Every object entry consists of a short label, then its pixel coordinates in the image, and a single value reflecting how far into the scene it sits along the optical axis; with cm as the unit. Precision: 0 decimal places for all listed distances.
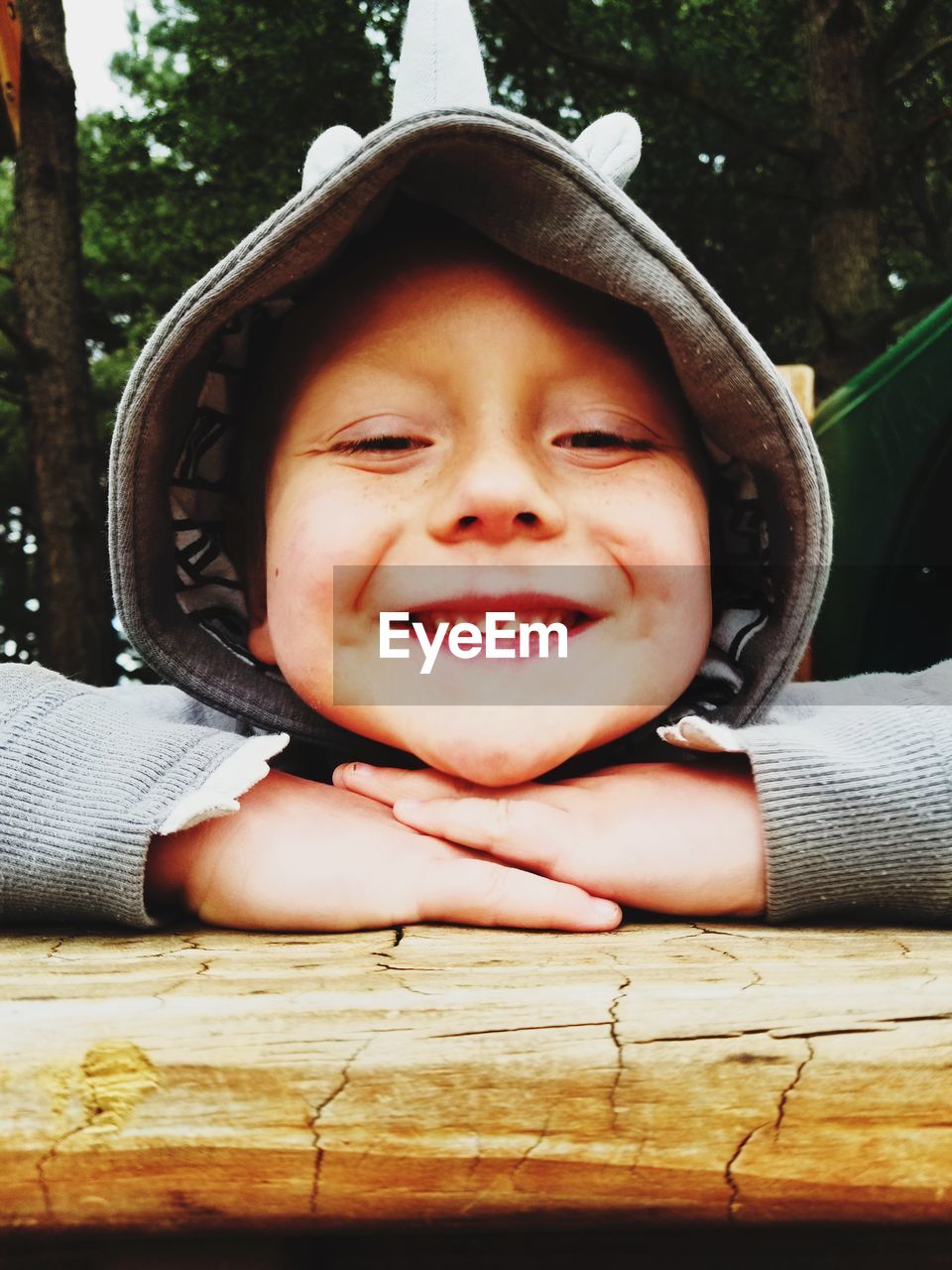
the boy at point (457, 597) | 24
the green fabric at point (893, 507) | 50
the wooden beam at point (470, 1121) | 16
